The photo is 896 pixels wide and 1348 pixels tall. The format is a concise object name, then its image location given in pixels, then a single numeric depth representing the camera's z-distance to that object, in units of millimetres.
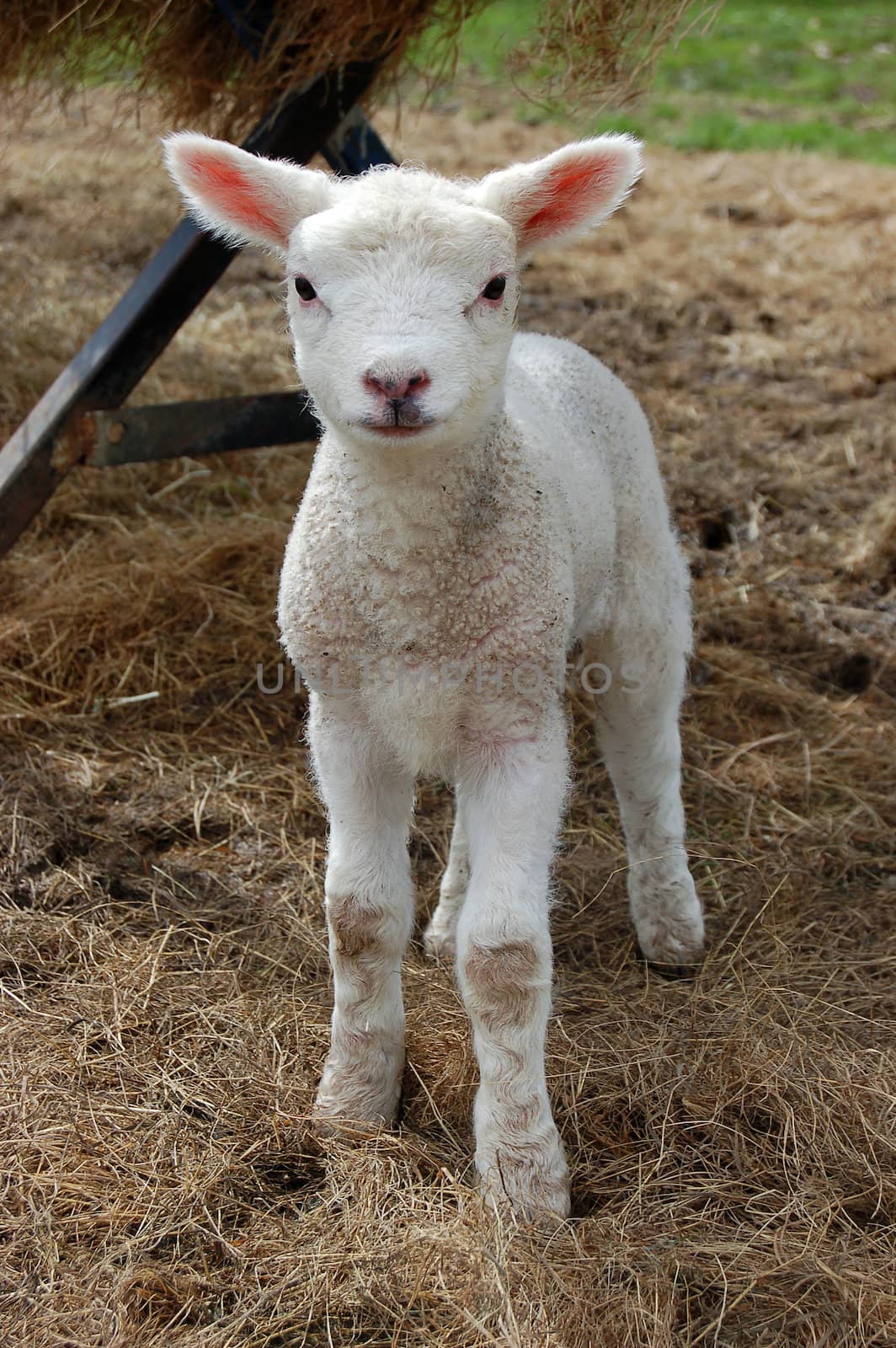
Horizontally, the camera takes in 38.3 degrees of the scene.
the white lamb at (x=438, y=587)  2264
